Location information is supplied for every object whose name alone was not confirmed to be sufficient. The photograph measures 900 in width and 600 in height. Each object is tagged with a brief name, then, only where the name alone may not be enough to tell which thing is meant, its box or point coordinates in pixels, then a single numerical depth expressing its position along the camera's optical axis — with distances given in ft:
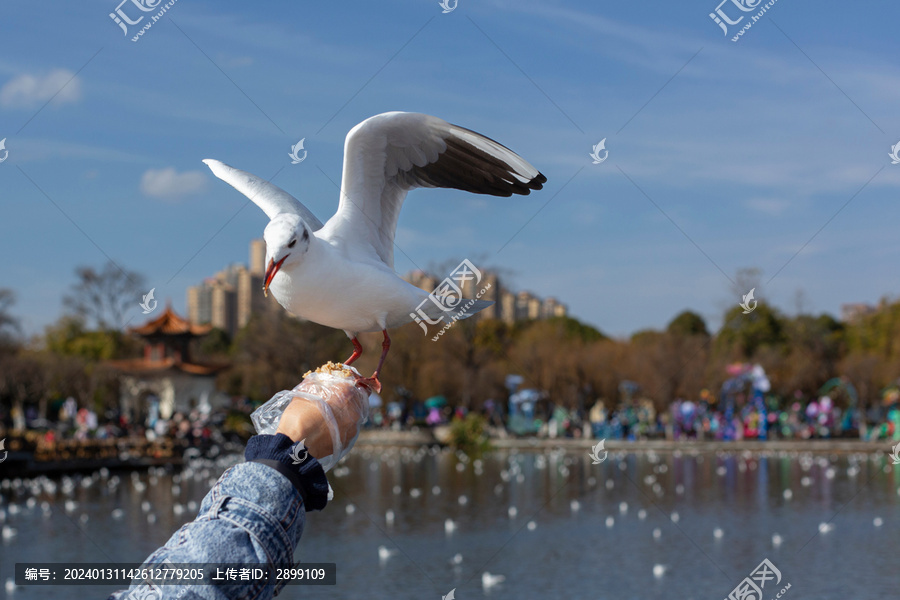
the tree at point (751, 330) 174.40
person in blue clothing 4.53
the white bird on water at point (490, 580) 50.49
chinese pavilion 146.30
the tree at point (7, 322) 137.88
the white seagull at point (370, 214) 8.73
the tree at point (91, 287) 149.24
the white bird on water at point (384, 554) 57.26
